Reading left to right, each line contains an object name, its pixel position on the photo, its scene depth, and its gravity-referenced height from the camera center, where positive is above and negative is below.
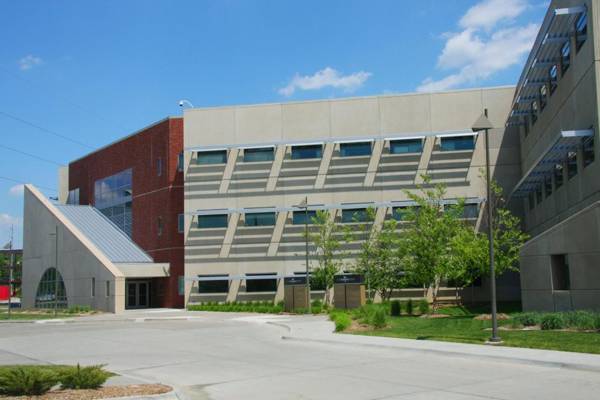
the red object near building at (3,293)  89.62 -2.17
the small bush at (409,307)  33.09 -2.01
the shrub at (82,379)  11.23 -1.78
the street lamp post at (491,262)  17.61 +0.12
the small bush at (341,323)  23.58 -1.95
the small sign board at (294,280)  46.78 -0.68
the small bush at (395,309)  32.53 -2.01
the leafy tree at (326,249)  43.72 +1.46
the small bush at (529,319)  20.95 -1.75
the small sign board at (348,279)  45.94 -0.66
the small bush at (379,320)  24.12 -1.89
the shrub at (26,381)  10.39 -1.66
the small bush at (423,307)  33.25 -2.00
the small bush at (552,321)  19.70 -1.72
